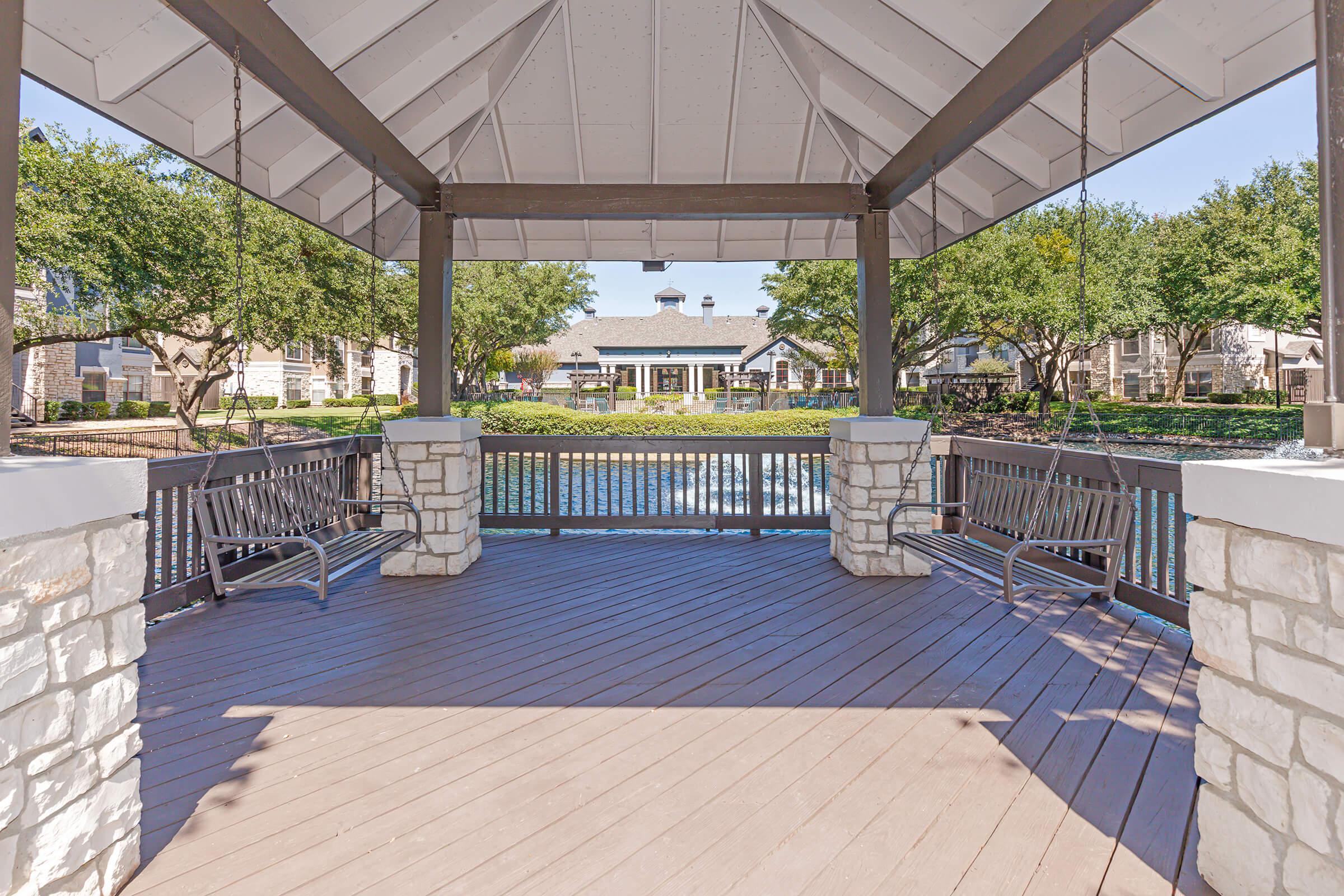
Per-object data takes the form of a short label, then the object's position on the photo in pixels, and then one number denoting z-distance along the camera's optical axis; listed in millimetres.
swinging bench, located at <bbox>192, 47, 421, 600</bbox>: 2986
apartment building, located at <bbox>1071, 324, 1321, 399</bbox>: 29188
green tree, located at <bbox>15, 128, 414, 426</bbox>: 11883
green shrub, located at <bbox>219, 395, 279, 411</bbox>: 30125
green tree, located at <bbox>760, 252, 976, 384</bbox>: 17641
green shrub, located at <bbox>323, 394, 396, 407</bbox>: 37094
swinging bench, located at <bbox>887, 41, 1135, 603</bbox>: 2855
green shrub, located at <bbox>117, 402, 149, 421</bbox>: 24062
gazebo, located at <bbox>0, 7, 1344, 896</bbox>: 1573
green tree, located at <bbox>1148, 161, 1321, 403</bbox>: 16031
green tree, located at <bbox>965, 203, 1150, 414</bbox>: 17844
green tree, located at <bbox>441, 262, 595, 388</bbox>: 22266
